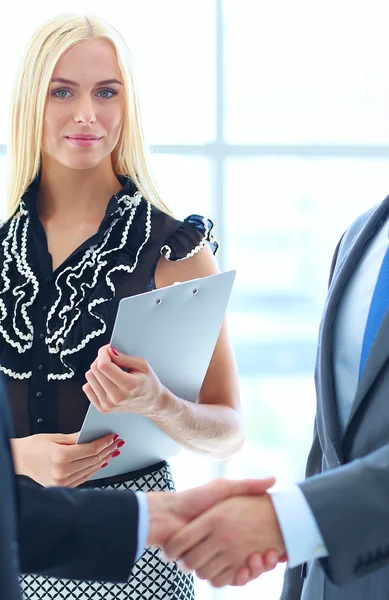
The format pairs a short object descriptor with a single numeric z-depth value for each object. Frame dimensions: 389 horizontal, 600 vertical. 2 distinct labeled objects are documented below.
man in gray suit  1.65
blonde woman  1.94
